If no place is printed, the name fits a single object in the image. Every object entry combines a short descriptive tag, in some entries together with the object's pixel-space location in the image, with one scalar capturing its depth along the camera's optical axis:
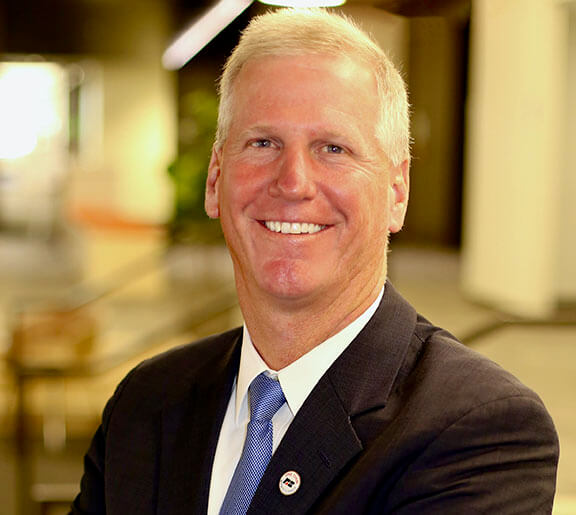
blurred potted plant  12.58
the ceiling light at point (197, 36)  15.17
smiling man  1.23
